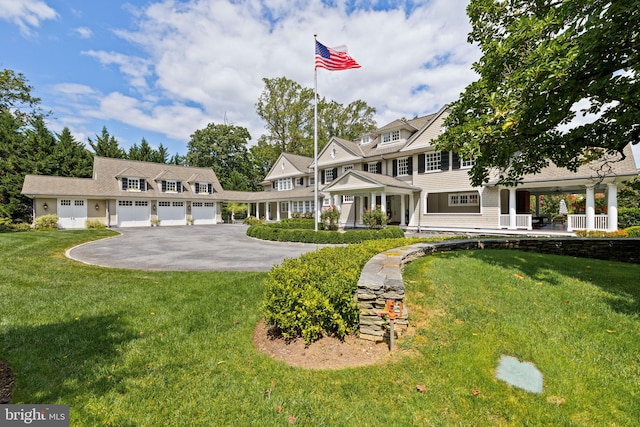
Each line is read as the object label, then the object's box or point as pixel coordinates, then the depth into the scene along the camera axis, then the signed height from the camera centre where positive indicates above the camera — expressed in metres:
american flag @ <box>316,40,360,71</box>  14.48 +8.04
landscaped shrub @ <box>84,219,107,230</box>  23.92 -0.92
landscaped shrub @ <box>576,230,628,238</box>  12.75 -1.03
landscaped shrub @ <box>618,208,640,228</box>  18.48 -0.44
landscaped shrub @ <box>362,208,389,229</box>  17.81 -0.44
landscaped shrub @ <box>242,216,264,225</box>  29.06 -0.88
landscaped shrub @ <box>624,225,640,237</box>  13.29 -1.00
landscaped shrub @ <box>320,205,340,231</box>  19.75 -0.47
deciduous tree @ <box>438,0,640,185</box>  4.81 +2.47
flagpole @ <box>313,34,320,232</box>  15.70 +2.81
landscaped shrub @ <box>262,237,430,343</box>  3.92 -1.30
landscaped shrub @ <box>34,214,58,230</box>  21.61 -0.66
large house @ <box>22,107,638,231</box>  16.25 +1.73
